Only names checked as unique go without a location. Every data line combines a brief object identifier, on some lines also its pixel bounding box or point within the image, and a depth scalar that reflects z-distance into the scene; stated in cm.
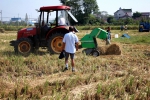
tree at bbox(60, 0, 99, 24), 5788
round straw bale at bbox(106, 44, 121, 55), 1019
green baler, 966
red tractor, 966
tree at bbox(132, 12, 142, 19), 8072
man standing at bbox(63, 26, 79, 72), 697
